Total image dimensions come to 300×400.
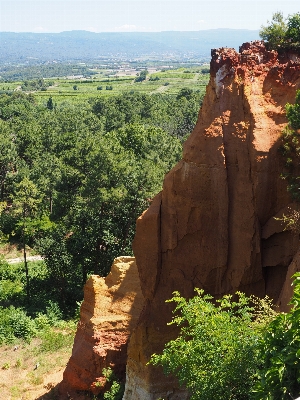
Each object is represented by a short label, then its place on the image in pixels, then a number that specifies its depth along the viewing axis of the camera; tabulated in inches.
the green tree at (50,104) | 5135.8
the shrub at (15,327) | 1048.2
